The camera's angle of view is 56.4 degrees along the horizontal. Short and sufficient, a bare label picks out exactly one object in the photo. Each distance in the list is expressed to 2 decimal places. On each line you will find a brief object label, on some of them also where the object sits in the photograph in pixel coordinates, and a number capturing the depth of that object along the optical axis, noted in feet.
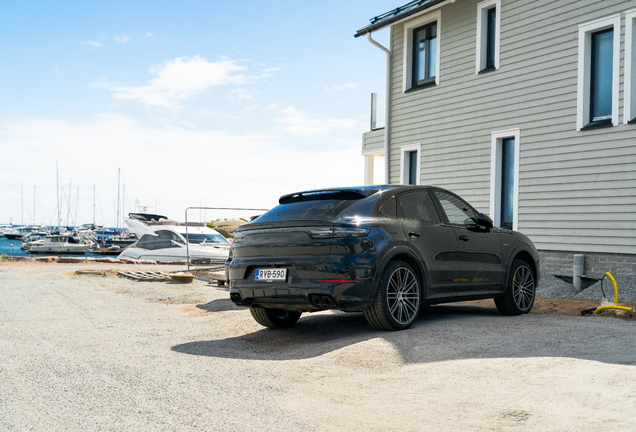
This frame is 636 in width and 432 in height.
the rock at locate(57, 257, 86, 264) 67.10
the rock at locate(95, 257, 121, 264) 66.87
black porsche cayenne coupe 19.15
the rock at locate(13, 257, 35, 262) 68.58
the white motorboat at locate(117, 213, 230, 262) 86.99
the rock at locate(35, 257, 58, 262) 68.54
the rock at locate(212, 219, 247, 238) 126.89
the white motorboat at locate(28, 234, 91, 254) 188.75
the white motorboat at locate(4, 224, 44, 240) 365.88
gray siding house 37.14
